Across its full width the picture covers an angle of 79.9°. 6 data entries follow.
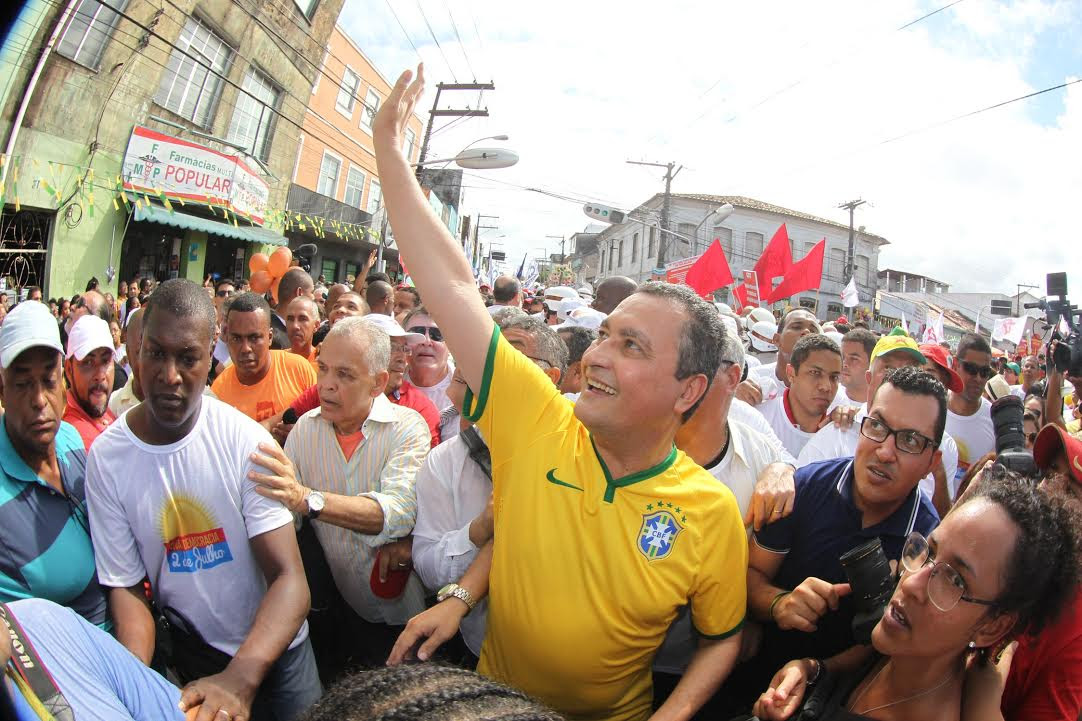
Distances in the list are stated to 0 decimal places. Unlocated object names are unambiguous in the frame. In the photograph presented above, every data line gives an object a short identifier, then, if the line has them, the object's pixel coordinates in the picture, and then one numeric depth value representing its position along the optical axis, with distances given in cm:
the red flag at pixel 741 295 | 1295
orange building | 2023
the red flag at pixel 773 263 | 1137
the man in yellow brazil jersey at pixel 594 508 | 175
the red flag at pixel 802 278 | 1104
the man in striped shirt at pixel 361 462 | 263
